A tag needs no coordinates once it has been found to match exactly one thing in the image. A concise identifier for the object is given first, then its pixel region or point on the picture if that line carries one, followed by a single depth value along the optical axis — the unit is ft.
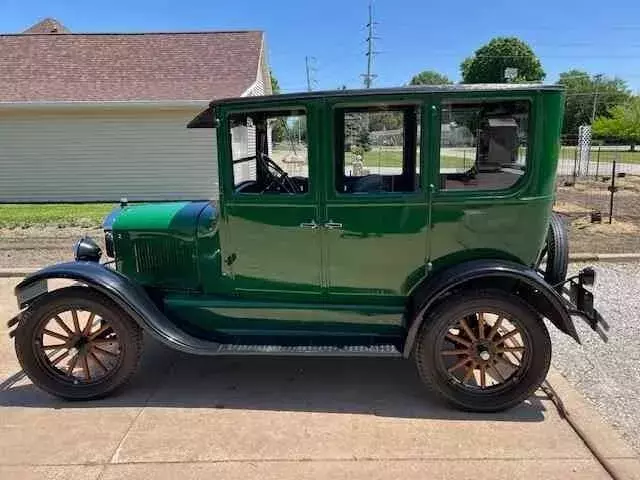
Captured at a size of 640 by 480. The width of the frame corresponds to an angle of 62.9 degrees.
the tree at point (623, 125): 154.40
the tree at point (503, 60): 251.39
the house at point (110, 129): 43.19
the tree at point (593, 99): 202.90
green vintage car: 11.10
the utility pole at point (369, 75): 119.44
